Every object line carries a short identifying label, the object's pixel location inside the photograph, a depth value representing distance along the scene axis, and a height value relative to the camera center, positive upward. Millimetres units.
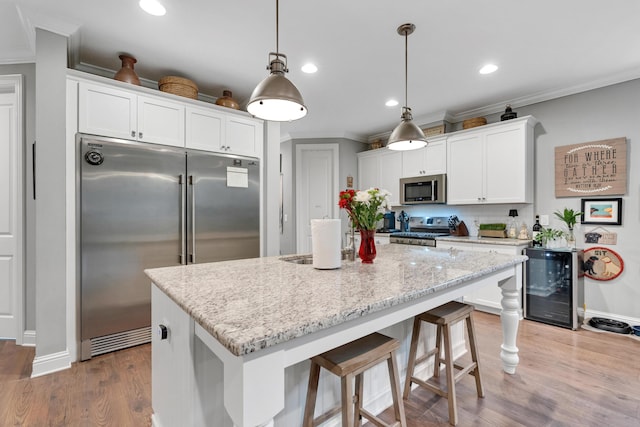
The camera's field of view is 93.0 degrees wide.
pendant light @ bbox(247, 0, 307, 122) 1479 +607
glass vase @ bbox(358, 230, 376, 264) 1802 -218
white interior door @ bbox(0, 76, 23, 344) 2723 -3
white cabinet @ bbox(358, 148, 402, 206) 4840 +695
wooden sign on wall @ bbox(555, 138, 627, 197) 3064 +458
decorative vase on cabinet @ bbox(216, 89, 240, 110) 3229 +1181
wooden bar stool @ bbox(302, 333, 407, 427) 1207 -650
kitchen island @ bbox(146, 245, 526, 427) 779 -313
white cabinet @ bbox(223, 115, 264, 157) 3184 +822
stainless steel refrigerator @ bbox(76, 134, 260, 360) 2379 -95
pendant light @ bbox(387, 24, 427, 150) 2193 +593
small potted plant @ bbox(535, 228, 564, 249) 3320 -279
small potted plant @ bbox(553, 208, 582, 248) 3268 -92
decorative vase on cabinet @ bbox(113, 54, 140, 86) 2566 +1199
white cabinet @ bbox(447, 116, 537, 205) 3482 +591
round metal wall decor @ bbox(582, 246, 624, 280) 3100 -542
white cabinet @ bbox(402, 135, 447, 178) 4223 +763
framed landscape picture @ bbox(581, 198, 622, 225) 3088 +6
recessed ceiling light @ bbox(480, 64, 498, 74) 2896 +1389
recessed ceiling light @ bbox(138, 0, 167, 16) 1984 +1369
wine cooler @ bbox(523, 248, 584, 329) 3029 -778
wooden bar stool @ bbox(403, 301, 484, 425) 1690 -847
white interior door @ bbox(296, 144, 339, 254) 5211 +462
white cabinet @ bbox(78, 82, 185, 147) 2395 +822
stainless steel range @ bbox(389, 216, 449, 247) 4158 -313
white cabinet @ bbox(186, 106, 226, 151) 2926 +822
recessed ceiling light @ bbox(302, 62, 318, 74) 2889 +1393
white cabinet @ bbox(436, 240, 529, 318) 3322 -922
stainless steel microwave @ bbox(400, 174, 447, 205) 4223 +325
